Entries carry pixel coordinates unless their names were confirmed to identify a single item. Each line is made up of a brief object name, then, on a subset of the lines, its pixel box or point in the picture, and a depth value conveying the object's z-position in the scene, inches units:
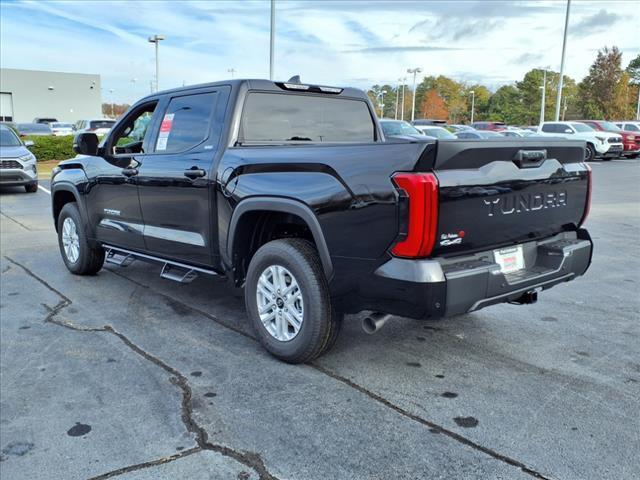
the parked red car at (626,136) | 1099.3
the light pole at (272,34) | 870.4
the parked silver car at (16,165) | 538.6
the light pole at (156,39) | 1395.7
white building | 2568.9
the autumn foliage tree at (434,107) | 4101.9
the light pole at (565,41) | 1358.5
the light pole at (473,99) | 4171.8
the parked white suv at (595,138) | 1039.6
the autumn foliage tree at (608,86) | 2513.5
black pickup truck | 126.1
